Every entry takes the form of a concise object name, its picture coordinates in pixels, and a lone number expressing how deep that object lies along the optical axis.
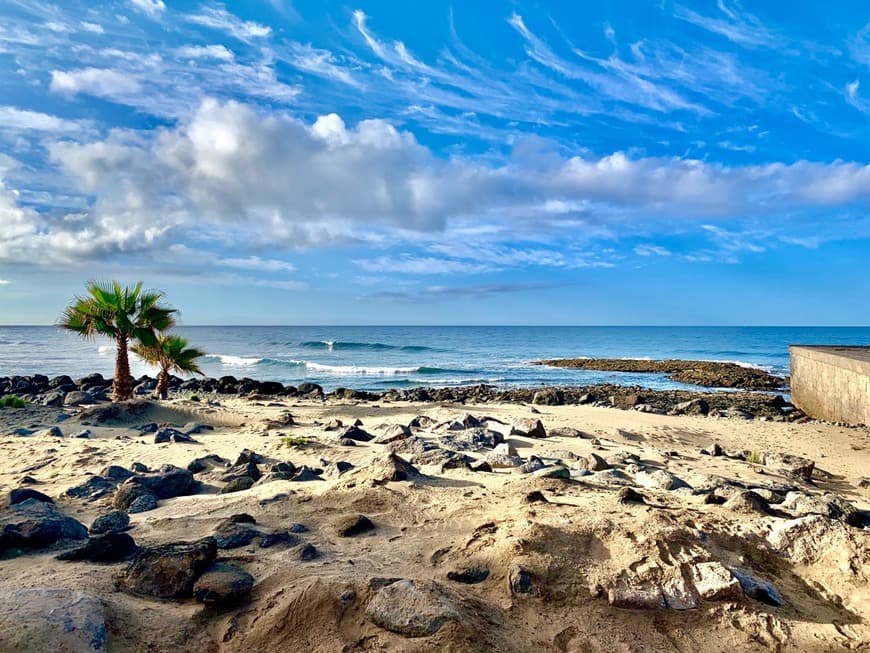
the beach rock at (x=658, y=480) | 7.01
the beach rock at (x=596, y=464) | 8.24
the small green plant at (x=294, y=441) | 10.11
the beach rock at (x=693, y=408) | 20.42
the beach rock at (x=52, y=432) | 11.47
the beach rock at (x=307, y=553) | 4.44
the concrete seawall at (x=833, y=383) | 15.40
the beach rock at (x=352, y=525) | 5.10
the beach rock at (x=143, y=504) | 6.17
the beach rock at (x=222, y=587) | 3.73
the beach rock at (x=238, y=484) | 7.03
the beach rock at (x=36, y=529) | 4.50
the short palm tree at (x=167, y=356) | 17.59
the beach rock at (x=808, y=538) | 4.55
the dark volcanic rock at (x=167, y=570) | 3.81
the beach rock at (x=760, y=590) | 3.98
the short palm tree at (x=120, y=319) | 15.42
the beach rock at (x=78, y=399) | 16.88
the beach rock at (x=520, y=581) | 3.96
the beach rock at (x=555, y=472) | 6.67
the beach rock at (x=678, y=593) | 3.87
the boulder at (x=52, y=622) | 2.91
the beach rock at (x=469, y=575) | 4.15
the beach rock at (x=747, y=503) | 5.61
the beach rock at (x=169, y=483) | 6.89
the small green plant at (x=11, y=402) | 14.41
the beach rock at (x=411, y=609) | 3.36
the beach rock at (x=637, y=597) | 3.85
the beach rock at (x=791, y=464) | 9.29
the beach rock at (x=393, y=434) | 10.46
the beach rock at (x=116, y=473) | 7.69
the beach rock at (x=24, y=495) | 6.20
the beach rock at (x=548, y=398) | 23.97
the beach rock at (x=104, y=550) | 4.23
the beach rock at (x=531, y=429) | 11.33
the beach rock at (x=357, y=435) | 10.88
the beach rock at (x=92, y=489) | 6.84
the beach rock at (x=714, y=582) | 3.93
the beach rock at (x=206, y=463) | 8.44
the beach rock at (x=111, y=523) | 5.29
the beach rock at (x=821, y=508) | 5.85
